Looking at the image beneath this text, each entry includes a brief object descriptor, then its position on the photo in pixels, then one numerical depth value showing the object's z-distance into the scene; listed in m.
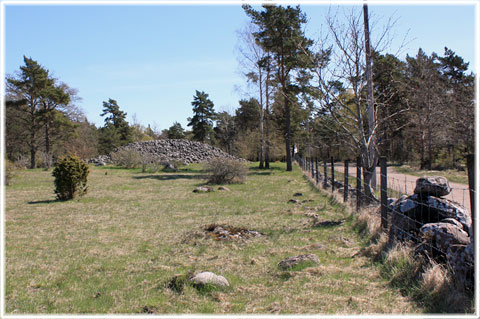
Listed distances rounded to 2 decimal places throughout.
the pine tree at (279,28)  25.69
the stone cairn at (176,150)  40.07
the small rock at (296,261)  5.07
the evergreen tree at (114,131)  55.06
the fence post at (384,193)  6.13
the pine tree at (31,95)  33.97
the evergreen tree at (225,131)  62.97
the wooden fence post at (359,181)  8.42
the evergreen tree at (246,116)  55.35
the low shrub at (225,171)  18.88
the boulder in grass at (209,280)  4.38
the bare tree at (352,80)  8.59
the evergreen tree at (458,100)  25.85
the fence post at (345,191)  9.88
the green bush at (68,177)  12.93
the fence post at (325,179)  14.28
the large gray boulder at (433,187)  5.55
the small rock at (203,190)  15.19
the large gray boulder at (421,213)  5.24
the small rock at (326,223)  7.86
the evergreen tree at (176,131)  69.19
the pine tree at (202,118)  61.56
